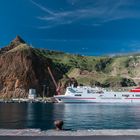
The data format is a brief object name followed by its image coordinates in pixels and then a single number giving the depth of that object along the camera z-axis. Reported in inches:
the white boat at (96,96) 2911.9
